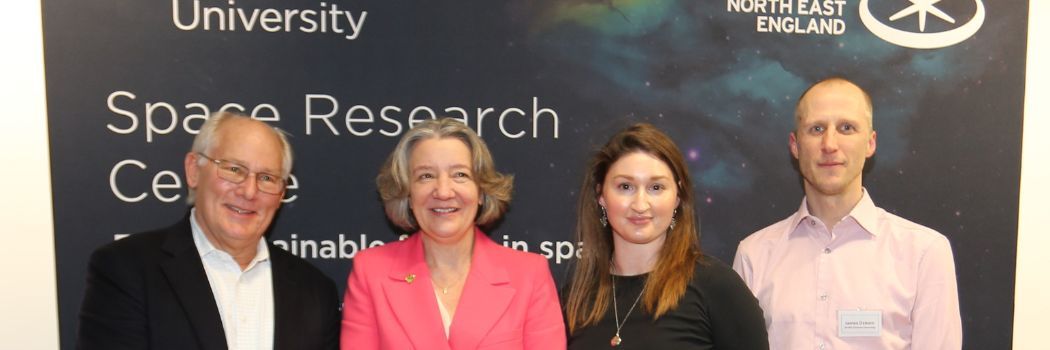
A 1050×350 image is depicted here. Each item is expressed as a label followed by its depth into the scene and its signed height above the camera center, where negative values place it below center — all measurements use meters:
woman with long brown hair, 2.36 -0.48
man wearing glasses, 2.30 -0.45
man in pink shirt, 2.77 -0.51
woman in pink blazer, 2.44 -0.48
